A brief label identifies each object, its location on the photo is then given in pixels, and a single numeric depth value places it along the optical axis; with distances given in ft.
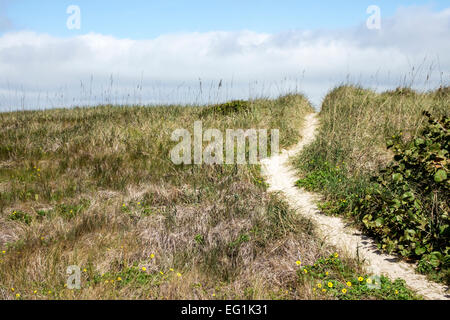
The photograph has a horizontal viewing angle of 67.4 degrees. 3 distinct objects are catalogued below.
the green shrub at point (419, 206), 14.53
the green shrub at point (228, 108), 38.36
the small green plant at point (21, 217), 18.56
